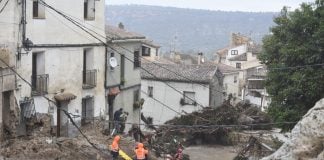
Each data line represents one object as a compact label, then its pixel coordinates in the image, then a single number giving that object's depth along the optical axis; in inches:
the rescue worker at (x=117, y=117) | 1206.9
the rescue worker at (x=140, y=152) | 908.5
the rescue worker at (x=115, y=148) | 919.7
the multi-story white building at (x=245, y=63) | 2748.5
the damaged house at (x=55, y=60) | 979.9
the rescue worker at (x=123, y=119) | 1234.6
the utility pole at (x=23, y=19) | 997.8
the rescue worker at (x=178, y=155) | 1045.5
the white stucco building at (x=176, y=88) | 2015.3
